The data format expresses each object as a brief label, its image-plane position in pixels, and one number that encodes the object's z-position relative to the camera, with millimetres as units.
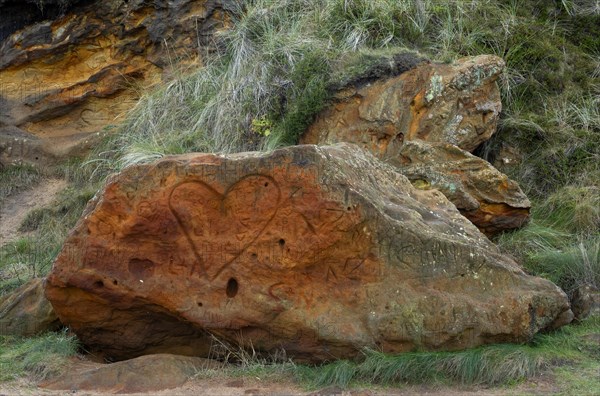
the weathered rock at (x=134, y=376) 5680
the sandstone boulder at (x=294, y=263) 5812
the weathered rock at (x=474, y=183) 7699
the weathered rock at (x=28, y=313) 6895
